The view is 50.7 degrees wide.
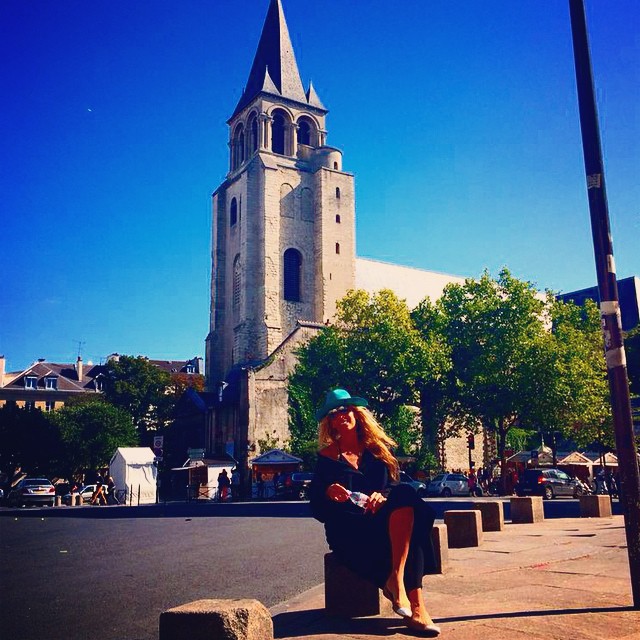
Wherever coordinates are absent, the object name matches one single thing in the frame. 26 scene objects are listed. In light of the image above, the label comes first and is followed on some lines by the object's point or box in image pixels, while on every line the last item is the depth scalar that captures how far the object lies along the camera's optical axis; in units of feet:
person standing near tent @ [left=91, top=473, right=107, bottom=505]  112.78
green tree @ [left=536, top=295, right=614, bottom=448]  120.67
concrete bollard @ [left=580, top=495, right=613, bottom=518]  53.62
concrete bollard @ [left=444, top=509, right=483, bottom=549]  33.35
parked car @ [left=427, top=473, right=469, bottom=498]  117.29
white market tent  122.93
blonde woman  14.74
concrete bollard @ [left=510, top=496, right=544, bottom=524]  48.47
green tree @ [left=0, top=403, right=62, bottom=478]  154.92
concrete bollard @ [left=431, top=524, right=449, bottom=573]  23.17
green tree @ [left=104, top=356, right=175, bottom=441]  185.57
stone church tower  174.91
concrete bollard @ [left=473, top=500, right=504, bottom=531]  42.39
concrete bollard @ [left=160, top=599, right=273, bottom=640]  11.14
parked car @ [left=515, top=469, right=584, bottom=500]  97.50
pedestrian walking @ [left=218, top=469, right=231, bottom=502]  117.60
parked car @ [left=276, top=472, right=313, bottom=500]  107.45
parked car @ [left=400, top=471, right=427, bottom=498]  109.89
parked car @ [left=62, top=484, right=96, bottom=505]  124.88
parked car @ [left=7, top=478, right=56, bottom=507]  116.57
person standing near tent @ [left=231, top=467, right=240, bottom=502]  121.90
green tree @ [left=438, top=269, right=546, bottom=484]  122.93
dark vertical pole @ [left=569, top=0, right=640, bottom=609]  17.84
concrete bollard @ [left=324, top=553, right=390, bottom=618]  16.57
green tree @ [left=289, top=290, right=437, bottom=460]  124.36
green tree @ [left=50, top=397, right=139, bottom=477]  158.92
